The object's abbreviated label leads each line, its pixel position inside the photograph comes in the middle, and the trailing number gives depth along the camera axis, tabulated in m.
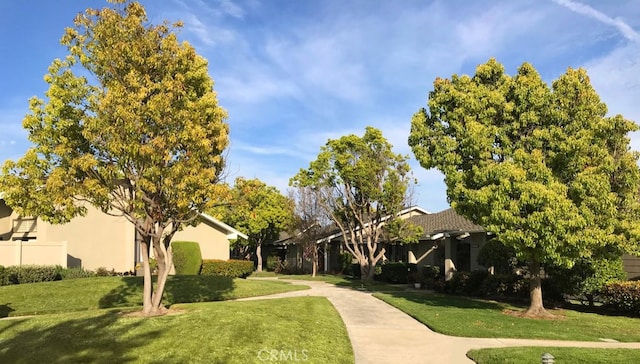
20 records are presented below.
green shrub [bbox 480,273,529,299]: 17.06
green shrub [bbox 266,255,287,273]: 42.99
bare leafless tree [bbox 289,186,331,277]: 34.59
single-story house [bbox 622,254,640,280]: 16.42
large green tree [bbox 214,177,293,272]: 41.84
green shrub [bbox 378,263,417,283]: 28.19
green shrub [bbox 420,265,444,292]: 21.59
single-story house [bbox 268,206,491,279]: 23.22
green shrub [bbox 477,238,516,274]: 18.20
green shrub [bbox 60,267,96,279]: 20.57
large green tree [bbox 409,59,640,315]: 12.16
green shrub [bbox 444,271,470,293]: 19.60
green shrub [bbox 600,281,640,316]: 13.92
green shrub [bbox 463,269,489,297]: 18.95
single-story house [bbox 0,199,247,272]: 23.28
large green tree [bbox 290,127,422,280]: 28.25
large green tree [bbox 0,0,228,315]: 10.99
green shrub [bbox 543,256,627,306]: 15.07
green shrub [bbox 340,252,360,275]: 35.25
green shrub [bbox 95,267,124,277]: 23.09
